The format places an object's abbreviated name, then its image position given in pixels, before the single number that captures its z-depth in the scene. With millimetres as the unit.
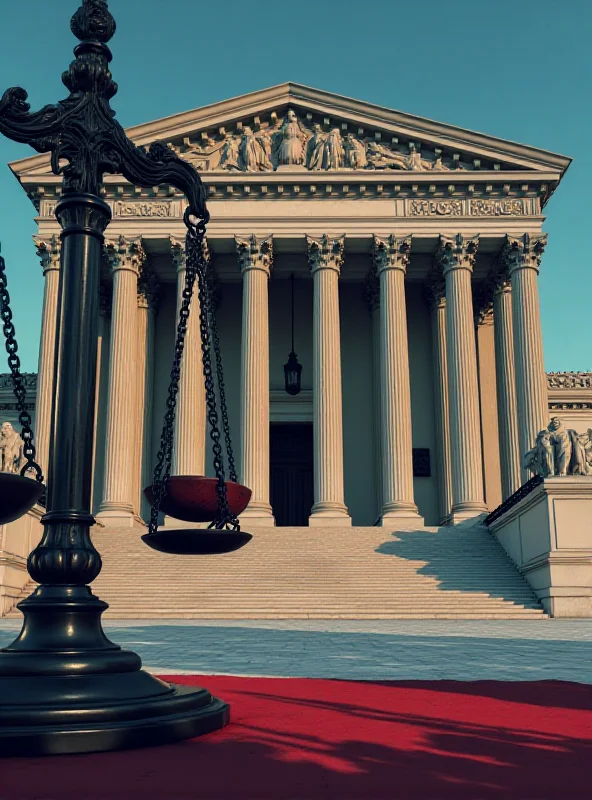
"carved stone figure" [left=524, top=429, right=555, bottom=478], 22906
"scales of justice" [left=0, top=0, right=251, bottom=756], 5145
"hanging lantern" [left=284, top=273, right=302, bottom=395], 33344
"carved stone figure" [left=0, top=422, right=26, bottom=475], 22641
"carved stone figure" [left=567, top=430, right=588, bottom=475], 22766
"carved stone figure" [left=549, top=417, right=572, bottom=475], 22734
